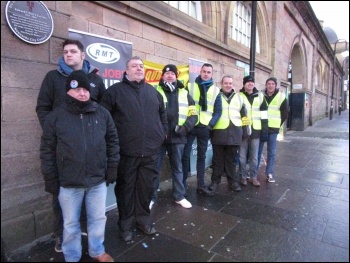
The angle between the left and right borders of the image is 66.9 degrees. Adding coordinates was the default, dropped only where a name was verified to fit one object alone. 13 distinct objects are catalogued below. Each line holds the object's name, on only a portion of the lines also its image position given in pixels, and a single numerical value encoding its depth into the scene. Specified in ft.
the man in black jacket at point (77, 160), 7.25
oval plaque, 8.43
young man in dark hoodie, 8.39
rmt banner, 10.82
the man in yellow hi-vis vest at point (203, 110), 13.34
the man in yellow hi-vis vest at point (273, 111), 15.69
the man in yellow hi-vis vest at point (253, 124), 15.23
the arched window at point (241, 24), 24.32
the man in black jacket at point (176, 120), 11.56
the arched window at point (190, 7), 16.88
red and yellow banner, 14.21
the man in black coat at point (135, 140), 9.26
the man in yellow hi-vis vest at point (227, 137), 13.85
